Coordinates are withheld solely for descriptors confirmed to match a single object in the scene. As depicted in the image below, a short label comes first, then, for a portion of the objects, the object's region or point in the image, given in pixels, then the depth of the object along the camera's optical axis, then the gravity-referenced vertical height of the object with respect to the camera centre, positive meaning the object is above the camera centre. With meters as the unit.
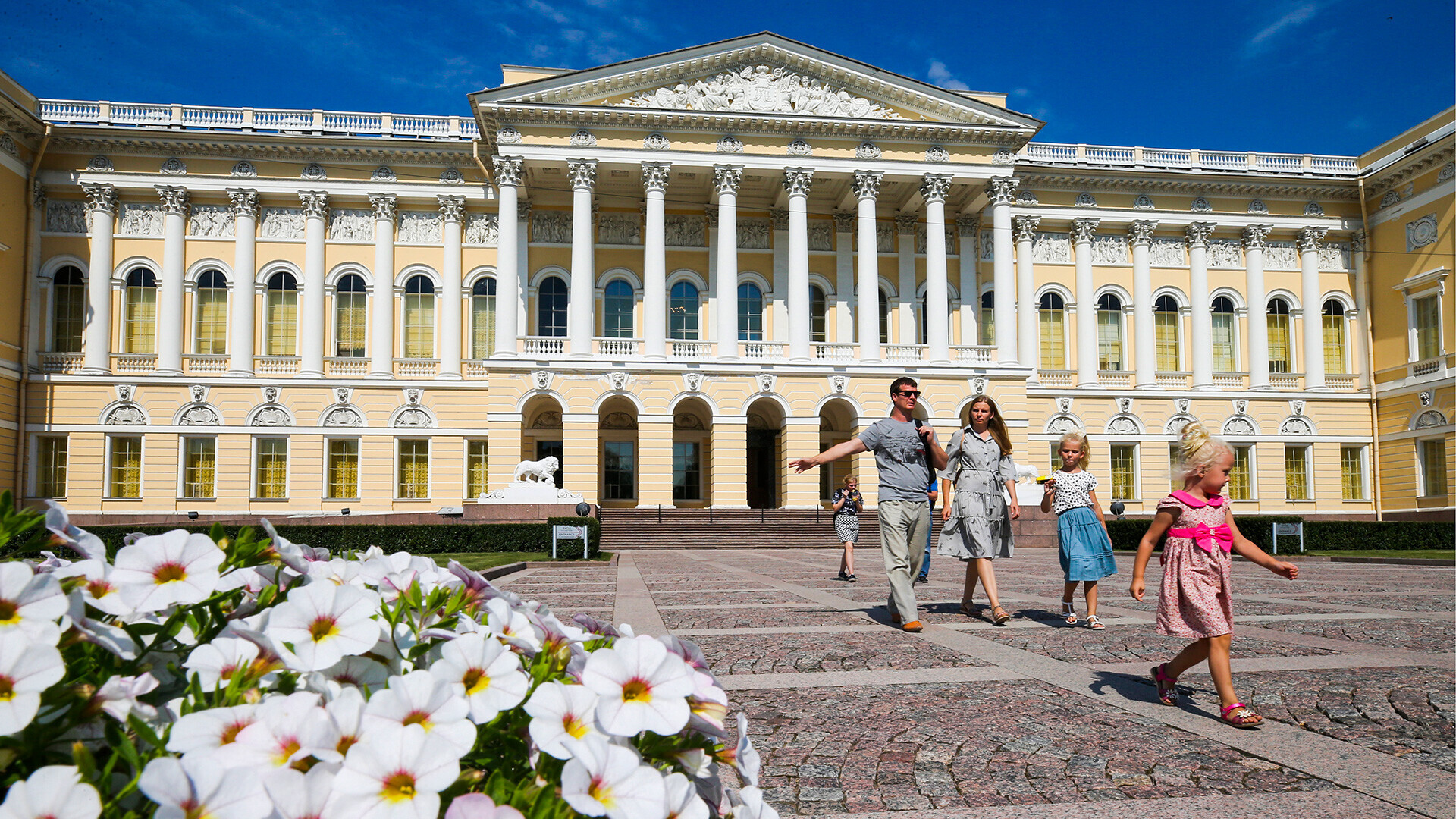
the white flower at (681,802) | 1.10 -0.40
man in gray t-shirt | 8.22 -0.19
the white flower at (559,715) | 1.08 -0.31
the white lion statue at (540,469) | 28.38 -0.41
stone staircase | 27.62 -2.27
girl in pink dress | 4.96 -0.59
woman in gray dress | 8.53 -0.42
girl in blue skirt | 8.31 -0.65
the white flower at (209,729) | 0.97 -0.28
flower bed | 0.96 -0.28
